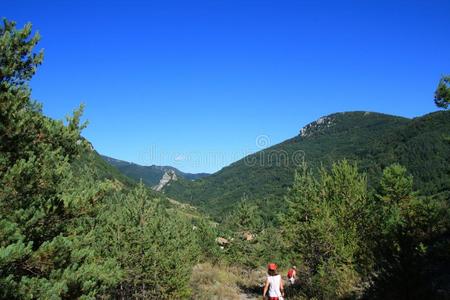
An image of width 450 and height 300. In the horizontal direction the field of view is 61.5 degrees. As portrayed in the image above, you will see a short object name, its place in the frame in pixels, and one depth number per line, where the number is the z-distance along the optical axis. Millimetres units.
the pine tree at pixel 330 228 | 16156
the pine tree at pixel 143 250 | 14656
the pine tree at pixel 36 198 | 6988
